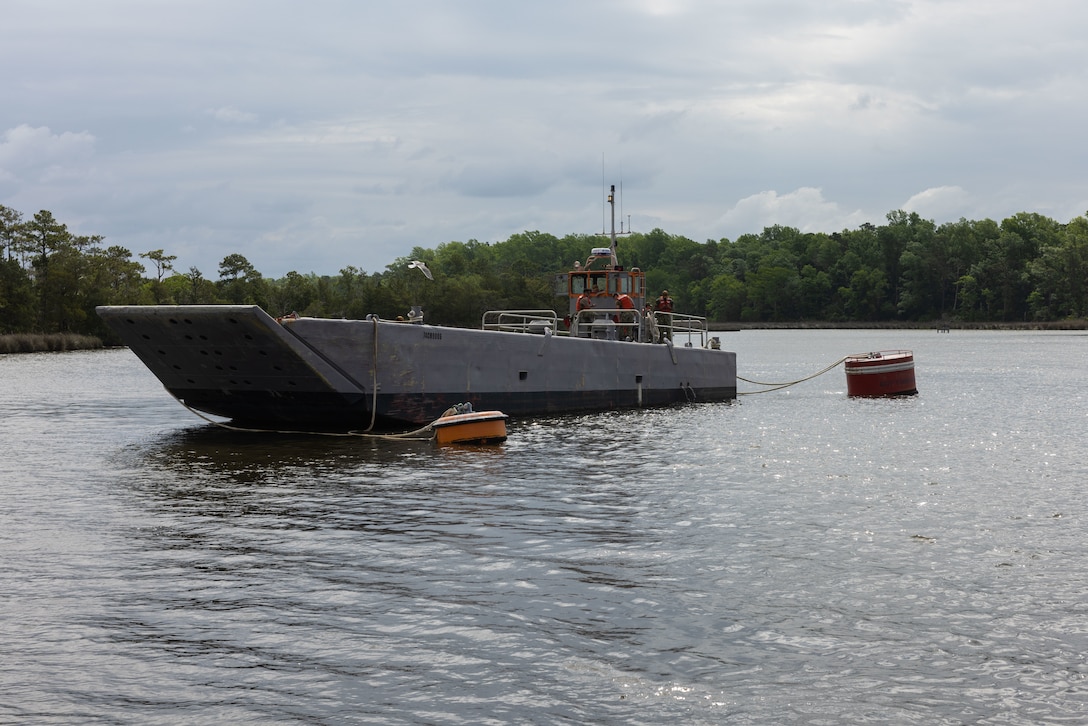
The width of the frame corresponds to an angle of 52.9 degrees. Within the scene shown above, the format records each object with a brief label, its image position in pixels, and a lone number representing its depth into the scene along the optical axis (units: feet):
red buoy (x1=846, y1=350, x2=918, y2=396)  127.13
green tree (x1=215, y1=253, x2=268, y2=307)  478.18
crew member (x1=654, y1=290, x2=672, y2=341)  114.63
